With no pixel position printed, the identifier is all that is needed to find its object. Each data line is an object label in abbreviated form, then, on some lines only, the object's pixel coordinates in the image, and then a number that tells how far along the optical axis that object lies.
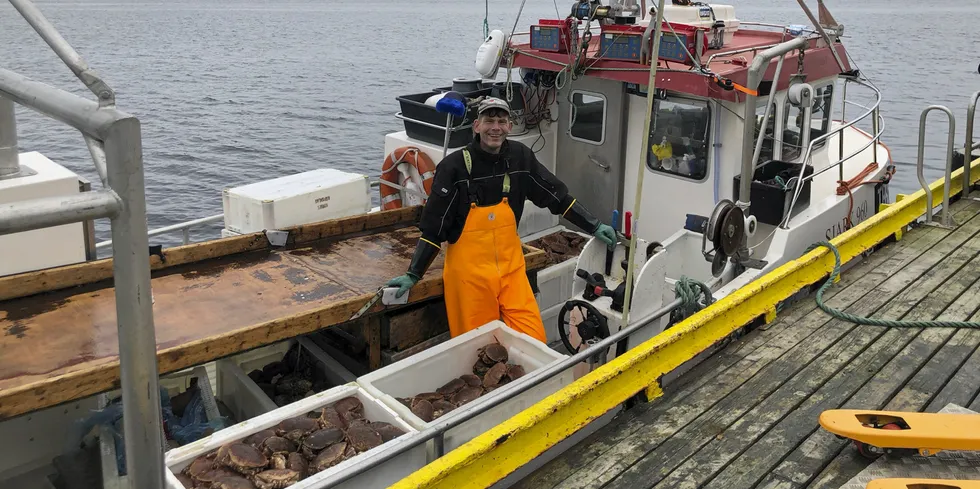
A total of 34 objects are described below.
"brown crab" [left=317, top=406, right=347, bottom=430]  3.83
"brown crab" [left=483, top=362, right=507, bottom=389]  4.41
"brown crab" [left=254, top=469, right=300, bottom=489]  3.39
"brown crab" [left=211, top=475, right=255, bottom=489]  3.33
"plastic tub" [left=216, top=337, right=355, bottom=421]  4.94
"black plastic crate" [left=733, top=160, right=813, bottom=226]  6.18
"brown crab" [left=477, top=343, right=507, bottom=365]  4.62
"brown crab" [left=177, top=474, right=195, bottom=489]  3.35
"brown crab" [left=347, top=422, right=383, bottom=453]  3.62
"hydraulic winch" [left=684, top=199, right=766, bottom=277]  5.41
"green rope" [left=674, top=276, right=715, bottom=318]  4.96
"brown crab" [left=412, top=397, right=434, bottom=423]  4.05
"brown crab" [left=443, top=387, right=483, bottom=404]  4.32
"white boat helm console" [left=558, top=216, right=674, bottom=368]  5.20
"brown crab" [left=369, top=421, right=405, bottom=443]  3.72
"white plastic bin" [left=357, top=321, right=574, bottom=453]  3.93
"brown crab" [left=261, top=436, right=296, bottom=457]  3.60
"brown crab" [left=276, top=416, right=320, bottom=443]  3.73
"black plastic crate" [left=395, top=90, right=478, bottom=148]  6.83
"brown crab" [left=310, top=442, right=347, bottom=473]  3.54
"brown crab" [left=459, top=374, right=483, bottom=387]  4.46
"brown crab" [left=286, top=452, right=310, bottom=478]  3.53
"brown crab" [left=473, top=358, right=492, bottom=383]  4.64
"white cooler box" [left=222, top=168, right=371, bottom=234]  5.98
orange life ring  6.89
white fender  6.80
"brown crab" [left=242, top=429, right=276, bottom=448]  3.66
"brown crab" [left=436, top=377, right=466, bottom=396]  4.44
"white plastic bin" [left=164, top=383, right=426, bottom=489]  3.39
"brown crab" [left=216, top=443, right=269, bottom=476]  3.43
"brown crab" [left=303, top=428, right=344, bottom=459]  3.63
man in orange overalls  4.81
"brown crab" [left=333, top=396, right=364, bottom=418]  3.97
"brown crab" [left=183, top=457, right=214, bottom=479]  3.42
